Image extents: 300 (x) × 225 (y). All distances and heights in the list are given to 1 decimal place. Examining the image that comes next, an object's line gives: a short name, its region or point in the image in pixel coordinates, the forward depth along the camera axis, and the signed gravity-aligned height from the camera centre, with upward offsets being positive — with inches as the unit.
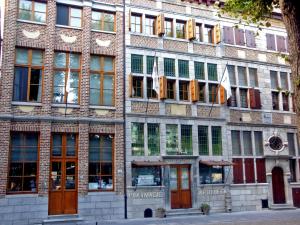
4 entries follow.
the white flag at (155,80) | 706.6 +187.7
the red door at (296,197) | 842.2 -47.5
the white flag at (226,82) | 744.0 +191.1
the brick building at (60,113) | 637.9 +121.4
